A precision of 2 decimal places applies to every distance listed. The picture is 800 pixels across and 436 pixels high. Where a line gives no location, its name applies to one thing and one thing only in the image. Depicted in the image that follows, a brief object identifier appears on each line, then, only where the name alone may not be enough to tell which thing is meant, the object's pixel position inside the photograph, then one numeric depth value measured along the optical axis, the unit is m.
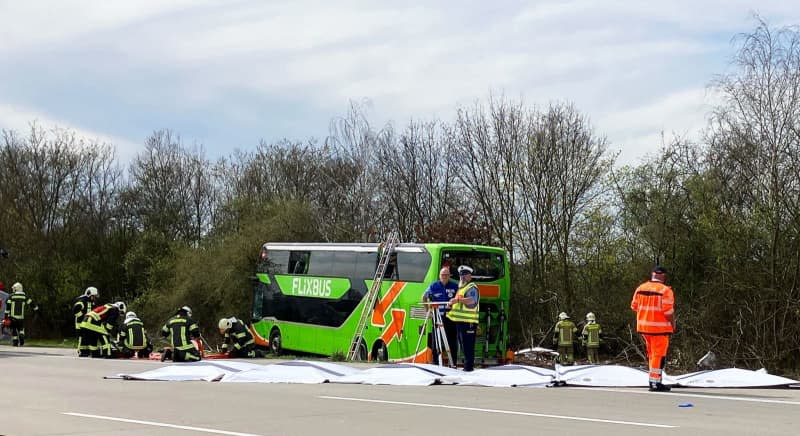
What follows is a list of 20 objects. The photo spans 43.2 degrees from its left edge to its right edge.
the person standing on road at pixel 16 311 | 31.08
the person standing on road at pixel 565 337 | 28.21
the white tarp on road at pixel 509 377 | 15.67
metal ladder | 25.77
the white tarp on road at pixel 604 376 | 15.45
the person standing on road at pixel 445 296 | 19.14
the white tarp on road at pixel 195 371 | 16.78
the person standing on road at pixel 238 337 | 24.61
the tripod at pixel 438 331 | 19.34
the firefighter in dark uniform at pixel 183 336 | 22.10
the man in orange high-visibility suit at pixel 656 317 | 14.55
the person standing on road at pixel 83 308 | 24.70
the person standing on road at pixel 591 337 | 27.41
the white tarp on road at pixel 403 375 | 15.85
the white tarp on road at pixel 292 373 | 16.41
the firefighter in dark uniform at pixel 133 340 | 24.56
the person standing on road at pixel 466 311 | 17.94
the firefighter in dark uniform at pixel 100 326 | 24.23
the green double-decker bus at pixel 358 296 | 24.69
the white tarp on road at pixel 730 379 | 15.24
